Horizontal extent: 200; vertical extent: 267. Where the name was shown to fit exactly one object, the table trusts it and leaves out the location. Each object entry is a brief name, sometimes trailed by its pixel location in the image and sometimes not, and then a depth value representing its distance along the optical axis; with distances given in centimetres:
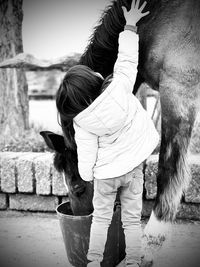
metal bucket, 222
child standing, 189
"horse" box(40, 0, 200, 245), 210
